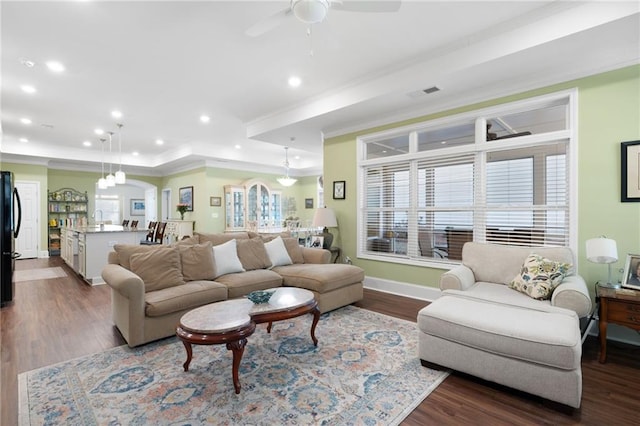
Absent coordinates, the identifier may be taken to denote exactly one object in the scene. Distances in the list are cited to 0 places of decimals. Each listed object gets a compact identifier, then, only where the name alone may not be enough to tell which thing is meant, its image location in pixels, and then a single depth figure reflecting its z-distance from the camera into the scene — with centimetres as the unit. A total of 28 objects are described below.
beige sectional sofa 280
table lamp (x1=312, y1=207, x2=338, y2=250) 512
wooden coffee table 209
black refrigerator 388
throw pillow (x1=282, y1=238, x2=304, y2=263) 448
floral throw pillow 278
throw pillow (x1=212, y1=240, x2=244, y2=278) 368
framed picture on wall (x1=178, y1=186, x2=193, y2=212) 933
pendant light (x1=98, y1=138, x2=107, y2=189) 733
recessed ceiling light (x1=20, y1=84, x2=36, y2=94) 432
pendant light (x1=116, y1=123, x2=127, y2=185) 653
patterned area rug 188
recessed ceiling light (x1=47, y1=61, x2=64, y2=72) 366
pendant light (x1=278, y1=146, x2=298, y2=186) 898
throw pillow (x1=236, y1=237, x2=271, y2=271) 401
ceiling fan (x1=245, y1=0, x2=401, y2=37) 201
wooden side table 243
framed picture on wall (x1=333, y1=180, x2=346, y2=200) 539
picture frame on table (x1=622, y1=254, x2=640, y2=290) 264
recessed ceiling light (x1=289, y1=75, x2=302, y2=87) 403
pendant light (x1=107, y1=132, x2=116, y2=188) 696
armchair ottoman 191
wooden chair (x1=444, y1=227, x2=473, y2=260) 414
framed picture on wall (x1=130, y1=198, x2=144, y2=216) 1409
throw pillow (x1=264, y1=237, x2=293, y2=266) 425
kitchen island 534
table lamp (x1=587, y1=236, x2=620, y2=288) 264
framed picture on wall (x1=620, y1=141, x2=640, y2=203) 286
